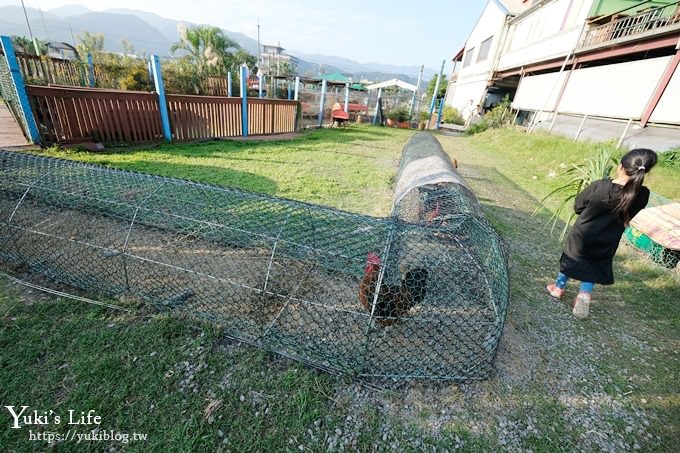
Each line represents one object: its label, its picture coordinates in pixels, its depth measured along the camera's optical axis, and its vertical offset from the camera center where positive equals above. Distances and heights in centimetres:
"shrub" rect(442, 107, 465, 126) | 2309 -32
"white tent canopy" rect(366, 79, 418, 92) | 1863 +131
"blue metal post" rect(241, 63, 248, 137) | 909 -54
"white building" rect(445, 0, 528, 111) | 1914 +451
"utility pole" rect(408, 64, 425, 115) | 1948 +47
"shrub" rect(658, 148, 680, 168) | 648 -36
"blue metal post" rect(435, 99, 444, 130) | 1992 -24
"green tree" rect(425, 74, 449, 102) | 3159 +269
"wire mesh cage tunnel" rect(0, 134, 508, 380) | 229 -183
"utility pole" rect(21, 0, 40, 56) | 1827 +69
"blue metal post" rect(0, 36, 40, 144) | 541 -63
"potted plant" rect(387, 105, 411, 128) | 1927 -73
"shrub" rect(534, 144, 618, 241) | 336 -42
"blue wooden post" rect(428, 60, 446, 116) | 2028 +36
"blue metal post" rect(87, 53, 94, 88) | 1309 -24
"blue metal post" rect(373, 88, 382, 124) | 1879 -46
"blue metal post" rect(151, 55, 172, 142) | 730 -60
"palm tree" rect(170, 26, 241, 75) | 2124 +234
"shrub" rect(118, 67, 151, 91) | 1381 -43
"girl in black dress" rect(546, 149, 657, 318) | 236 -75
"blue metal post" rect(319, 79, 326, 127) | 1350 -32
